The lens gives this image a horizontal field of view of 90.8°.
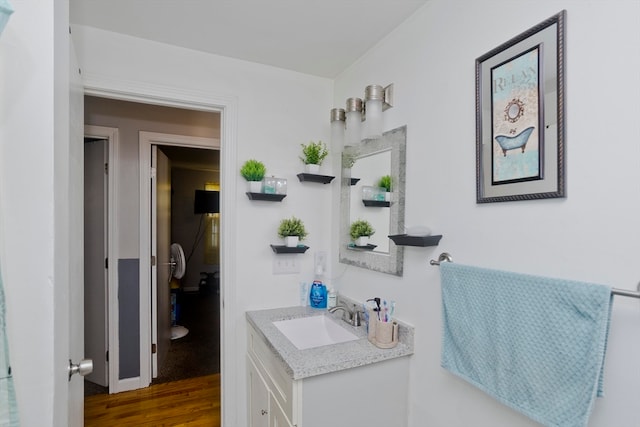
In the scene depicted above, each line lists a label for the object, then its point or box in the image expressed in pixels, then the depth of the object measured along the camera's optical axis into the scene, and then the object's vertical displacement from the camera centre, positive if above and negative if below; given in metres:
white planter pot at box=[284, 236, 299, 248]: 1.91 -0.17
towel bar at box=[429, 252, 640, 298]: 0.69 -0.18
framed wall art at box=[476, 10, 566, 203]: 0.89 +0.30
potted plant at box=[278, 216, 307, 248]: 1.92 -0.11
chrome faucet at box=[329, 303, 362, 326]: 1.68 -0.56
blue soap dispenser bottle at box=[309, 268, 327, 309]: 1.95 -0.51
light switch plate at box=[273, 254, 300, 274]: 1.97 -0.33
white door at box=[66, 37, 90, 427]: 0.83 -0.08
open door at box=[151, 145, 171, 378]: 2.73 -0.47
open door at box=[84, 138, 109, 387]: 2.58 -0.37
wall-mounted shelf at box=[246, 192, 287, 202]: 1.84 +0.10
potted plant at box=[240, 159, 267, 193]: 1.83 +0.22
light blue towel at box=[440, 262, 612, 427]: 0.76 -0.36
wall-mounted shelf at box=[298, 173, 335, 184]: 1.95 +0.22
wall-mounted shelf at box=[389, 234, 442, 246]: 1.25 -0.11
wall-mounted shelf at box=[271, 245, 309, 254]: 1.91 -0.22
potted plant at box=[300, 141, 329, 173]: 1.96 +0.35
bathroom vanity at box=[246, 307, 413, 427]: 1.21 -0.70
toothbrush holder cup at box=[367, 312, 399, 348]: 1.40 -0.54
